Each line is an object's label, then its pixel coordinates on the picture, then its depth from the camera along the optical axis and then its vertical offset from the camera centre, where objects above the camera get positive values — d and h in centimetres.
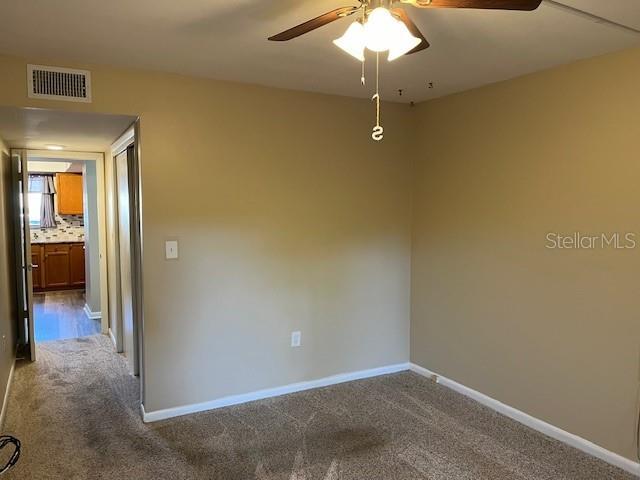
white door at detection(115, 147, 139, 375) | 379 -25
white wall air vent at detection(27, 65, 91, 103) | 262 +84
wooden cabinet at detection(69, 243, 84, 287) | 788 -58
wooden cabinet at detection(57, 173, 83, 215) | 784 +61
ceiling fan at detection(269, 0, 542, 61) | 146 +67
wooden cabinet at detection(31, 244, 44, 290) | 760 -63
